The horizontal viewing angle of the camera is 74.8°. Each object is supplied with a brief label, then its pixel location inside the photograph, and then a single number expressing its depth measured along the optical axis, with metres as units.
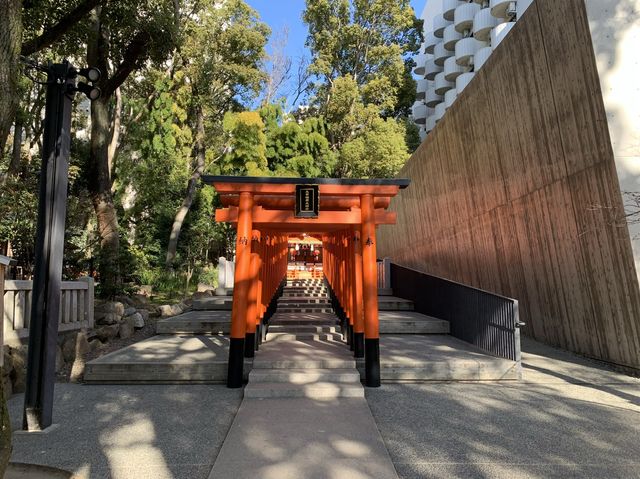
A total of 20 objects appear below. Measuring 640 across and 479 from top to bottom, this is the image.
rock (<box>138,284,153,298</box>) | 12.79
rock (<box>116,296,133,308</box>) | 10.01
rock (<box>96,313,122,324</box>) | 8.57
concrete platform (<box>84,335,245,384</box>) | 5.60
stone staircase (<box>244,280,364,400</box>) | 5.01
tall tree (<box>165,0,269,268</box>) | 15.77
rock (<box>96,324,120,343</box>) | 7.97
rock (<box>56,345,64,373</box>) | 6.16
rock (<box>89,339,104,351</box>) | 7.48
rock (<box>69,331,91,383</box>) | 5.72
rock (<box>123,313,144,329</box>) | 9.15
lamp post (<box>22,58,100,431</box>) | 3.93
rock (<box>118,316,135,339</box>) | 8.56
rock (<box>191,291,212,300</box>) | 13.99
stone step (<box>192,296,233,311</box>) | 10.49
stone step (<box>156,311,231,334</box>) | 8.23
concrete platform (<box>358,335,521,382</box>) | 5.79
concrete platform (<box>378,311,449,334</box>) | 8.44
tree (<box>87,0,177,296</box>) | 9.61
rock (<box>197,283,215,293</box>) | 15.39
